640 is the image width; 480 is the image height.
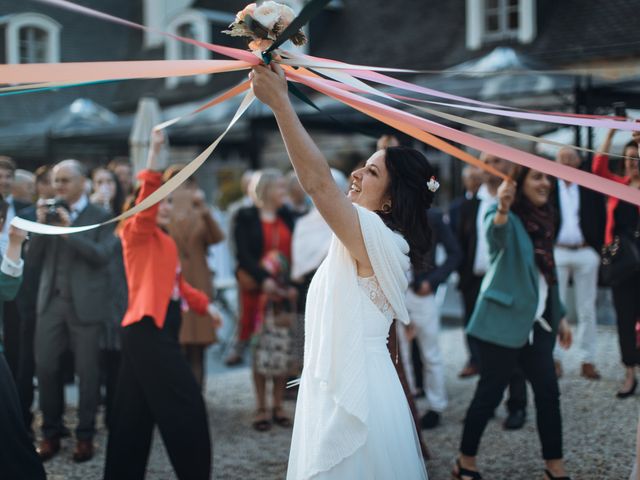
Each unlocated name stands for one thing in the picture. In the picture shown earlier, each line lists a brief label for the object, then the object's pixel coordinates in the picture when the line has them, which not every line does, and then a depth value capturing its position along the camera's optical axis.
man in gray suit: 5.99
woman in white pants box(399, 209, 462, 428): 6.50
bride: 2.89
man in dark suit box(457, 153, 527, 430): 7.33
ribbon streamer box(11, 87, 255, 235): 3.18
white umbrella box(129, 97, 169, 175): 7.83
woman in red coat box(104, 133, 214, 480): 4.50
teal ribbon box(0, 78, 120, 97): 3.09
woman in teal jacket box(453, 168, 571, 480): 4.88
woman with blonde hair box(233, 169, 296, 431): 6.94
